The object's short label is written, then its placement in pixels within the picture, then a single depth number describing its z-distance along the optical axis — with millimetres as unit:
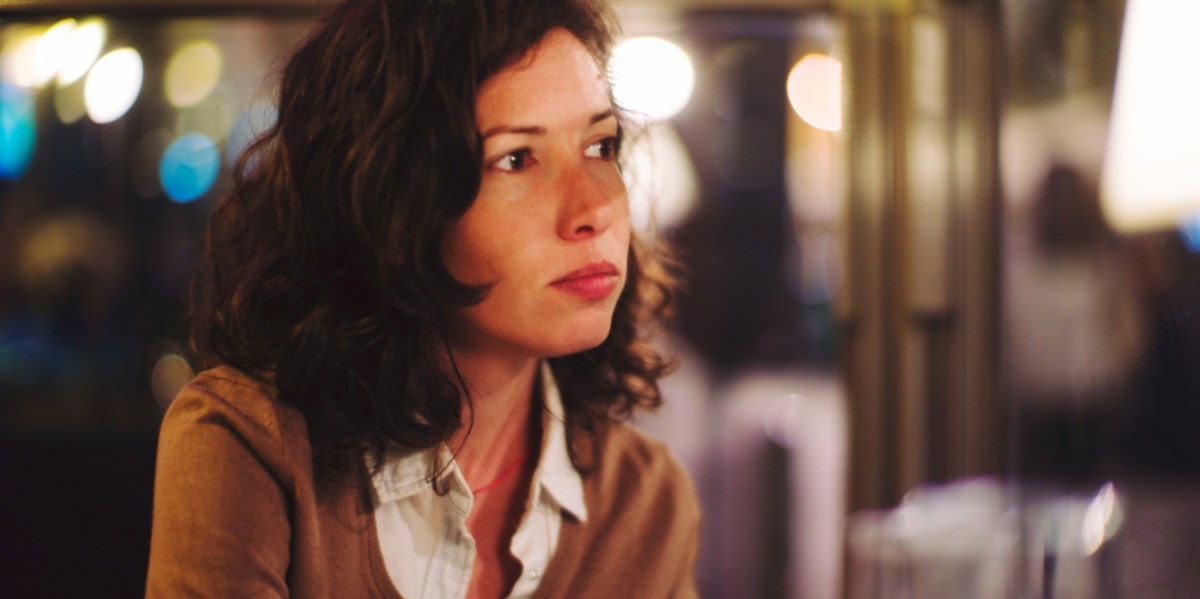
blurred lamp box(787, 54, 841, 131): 2816
